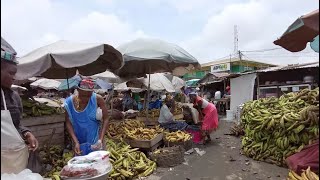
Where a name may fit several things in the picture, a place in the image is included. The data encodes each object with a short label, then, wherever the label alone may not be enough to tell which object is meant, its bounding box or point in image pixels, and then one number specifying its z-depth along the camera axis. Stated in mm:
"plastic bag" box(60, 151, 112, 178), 2035
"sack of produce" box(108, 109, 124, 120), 8323
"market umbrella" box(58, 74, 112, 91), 10167
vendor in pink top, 6797
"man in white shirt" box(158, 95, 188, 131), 6573
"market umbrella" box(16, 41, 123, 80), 3956
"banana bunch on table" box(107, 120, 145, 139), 5429
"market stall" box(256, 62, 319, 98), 9270
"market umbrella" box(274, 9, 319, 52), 2955
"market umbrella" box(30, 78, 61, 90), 15084
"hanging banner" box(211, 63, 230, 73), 21328
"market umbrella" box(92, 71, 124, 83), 10308
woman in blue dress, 2991
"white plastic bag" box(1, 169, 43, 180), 1766
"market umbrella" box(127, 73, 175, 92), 10542
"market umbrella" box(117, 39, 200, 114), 5798
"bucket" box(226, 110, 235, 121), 12222
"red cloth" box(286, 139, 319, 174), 2801
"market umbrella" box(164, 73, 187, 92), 16490
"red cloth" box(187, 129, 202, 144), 7005
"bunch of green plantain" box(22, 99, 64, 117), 4389
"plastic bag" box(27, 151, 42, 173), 3604
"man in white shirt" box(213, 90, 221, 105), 15836
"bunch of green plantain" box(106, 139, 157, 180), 4011
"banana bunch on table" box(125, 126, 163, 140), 5234
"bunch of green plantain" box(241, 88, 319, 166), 4475
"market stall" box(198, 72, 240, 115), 15214
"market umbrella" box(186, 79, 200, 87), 22423
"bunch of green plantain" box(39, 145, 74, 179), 4023
